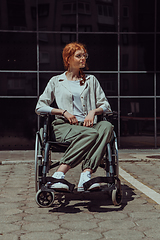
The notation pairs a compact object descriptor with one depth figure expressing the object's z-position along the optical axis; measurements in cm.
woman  378
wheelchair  360
